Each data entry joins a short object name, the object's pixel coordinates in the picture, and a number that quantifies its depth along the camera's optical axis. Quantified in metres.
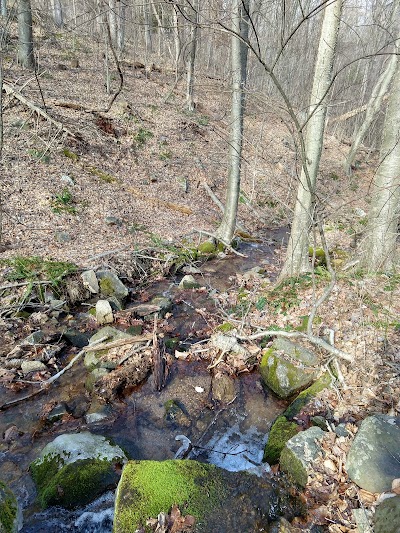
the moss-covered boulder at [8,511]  2.79
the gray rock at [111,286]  7.50
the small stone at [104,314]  6.74
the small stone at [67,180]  10.45
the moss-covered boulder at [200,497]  2.72
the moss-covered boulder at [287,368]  4.94
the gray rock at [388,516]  2.41
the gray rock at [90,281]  7.40
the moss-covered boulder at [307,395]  4.47
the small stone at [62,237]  8.51
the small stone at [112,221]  9.79
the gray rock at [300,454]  3.39
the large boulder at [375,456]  2.93
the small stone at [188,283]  8.18
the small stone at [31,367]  5.38
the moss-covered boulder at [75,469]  3.50
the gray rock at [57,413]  4.66
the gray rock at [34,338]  5.82
